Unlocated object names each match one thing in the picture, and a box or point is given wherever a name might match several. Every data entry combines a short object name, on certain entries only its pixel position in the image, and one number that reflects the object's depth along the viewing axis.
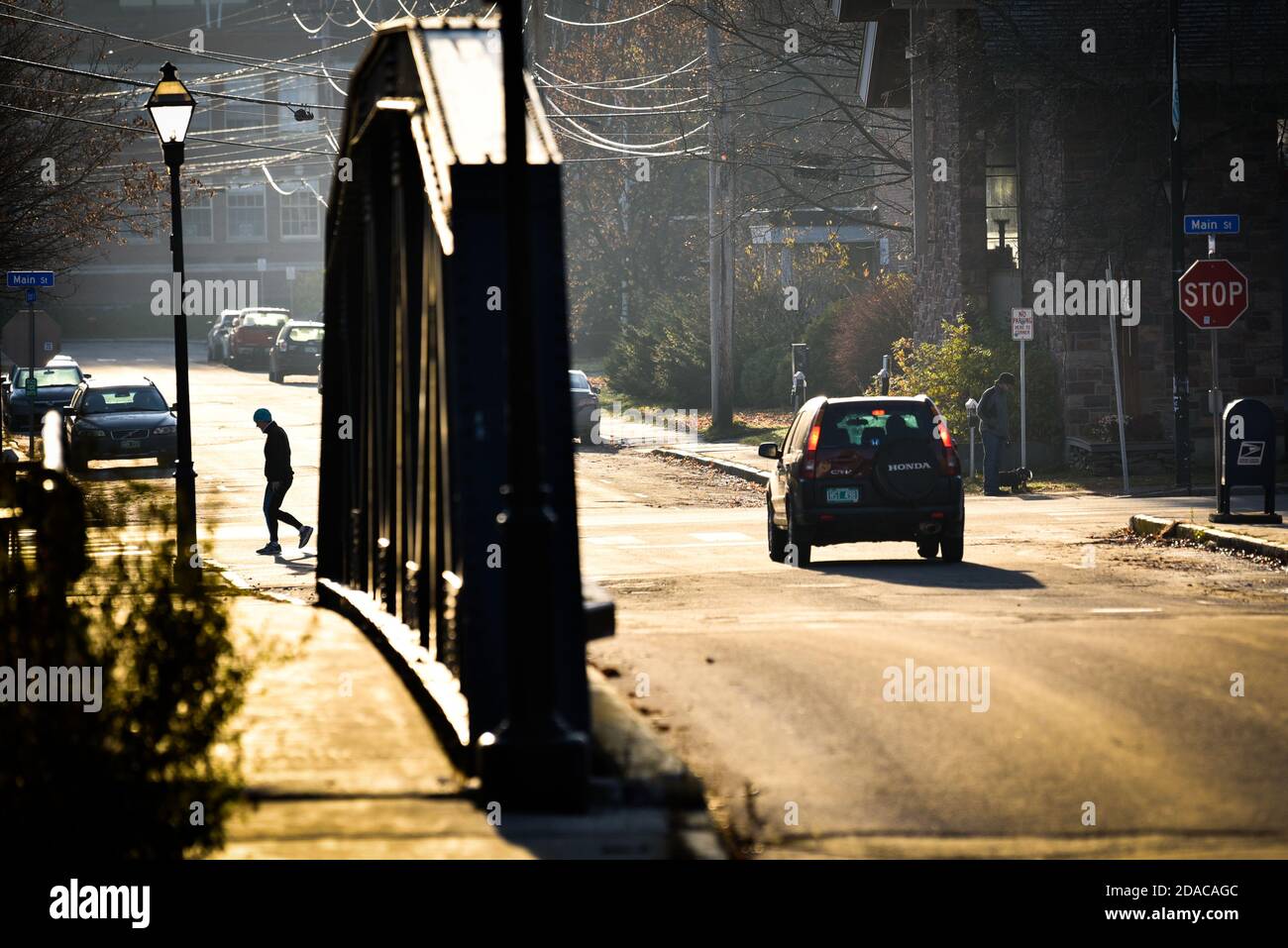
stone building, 31.41
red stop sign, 23.23
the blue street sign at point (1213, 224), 23.95
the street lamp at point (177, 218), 20.52
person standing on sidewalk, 29.55
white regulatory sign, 29.84
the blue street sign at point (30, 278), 30.86
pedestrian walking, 24.42
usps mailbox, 21.56
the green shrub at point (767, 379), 46.88
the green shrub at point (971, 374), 32.75
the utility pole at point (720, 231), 39.53
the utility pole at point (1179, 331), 28.09
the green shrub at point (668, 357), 49.09
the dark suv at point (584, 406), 41.69
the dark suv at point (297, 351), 55.38
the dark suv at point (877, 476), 19.12
